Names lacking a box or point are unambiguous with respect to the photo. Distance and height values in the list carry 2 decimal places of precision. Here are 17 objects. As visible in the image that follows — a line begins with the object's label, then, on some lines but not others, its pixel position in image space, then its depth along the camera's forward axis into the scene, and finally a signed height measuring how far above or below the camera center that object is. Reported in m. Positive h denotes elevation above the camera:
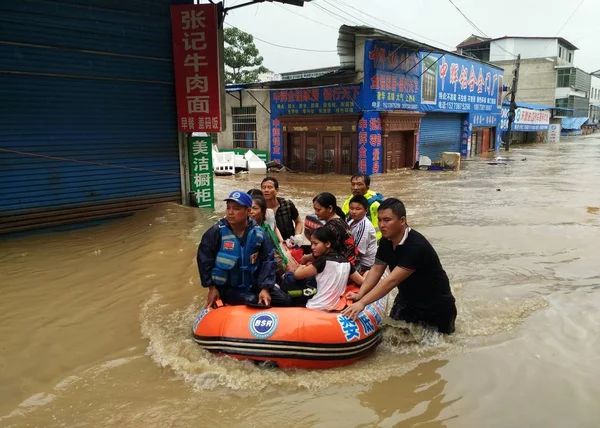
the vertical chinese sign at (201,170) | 10.39 -0.84
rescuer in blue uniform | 4.30 -1.16
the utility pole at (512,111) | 32.75 +1.31
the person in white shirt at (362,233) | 5.20 -1.10
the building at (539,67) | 51.44 +6.60
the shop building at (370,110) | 18.77 +0.89
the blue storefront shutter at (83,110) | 7.92 +0.40
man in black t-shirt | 3.96 -1.28
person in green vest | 5.65 -0.79
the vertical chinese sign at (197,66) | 9.34 +1.27
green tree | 30.47 +4.73
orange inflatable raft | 4.04 -1.72
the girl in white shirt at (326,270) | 4.30 -1.24
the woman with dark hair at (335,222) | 4.77 -0.93
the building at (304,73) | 23.49 +2.89
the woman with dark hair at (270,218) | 5.70 -1.03
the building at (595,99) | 64.69 +4.07
